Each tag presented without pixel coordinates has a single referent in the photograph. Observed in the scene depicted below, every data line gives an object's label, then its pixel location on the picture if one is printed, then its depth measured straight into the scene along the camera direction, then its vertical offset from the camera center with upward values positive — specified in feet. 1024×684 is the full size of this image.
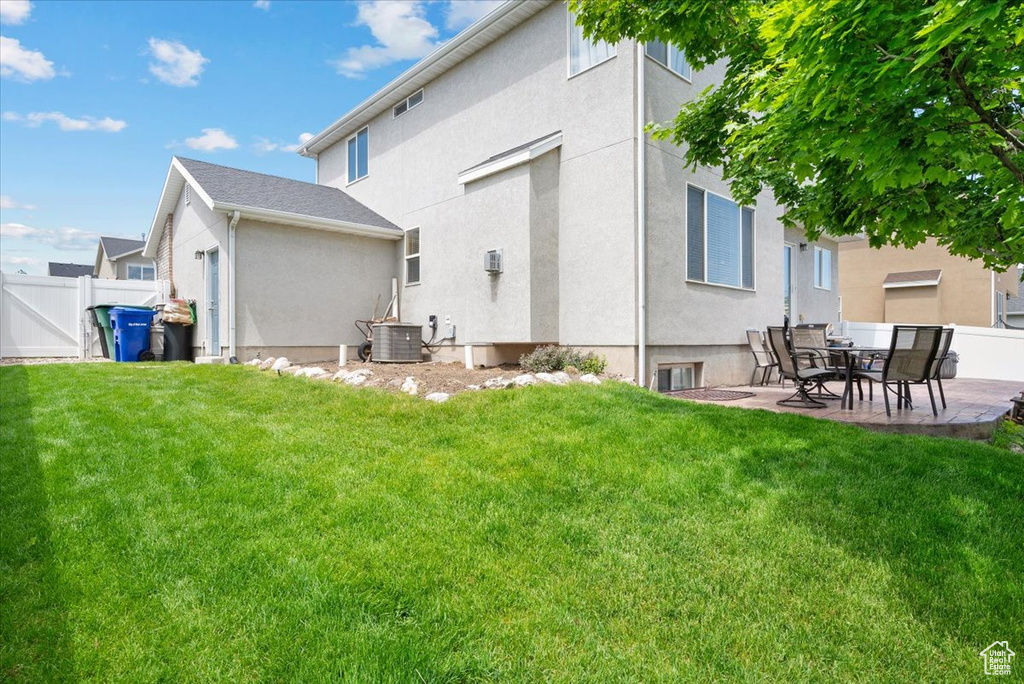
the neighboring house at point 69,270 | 136.91 +17.92
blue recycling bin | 39.86 +0.30
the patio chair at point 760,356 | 33.01 -1.36
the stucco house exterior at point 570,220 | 26.61 +6.88
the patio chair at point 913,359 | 19.22 -0.95
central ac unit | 33.47 -0.50
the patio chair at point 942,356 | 20.43 -0.86
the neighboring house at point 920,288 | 73.41 +7.13
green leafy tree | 8.07 +4.18
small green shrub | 26.45 -1.39
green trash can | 41.57 +1.30
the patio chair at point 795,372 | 22.57 -1.65
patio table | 21.62 -1.20
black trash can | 40.68 -0.50
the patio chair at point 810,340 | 30.13 -0.33
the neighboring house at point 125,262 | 100.78 +14.78
